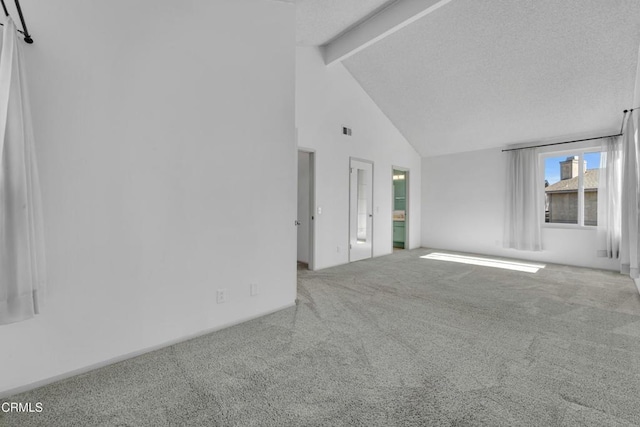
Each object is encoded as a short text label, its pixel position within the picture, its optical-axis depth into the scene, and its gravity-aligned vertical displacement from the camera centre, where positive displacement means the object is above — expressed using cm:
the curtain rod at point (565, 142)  501 +109
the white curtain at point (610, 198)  491 +1
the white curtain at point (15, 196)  157 +5
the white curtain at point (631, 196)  324 +3
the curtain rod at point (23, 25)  166 +107
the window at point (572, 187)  546 +23
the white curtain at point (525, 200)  587 -1
